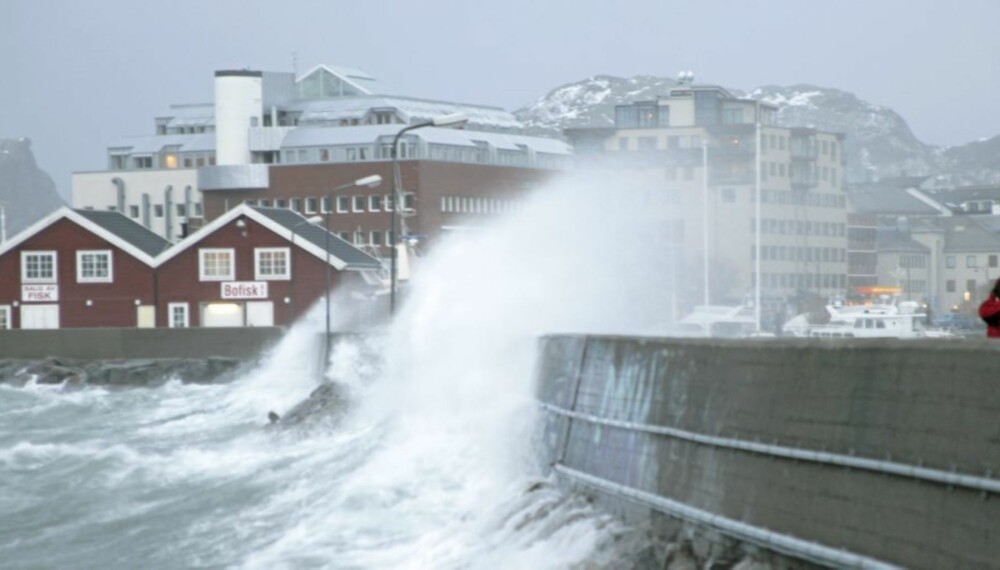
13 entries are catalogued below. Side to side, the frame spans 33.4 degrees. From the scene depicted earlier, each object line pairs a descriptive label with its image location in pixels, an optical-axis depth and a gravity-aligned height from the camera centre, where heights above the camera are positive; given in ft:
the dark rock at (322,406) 115.75 -11.38
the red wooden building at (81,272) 239.09 -3.28
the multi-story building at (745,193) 189.98 +5.73
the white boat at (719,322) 155.53 -7.65
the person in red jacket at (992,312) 41.84 -1.84
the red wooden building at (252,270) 228.84 -3.15
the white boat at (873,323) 122.31 -6.39
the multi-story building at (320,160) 296.10 +17.02
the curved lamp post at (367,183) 154.30 +5.99
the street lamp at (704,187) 198.08 +6.55
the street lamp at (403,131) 128.57 +9.27
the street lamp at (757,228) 151.02 +1.58
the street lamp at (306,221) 213.50 +3.30
